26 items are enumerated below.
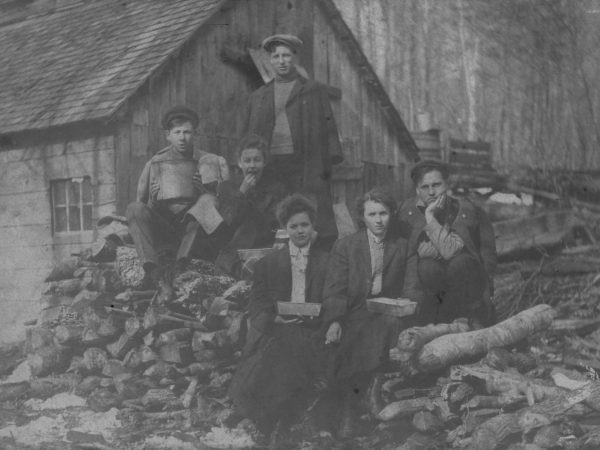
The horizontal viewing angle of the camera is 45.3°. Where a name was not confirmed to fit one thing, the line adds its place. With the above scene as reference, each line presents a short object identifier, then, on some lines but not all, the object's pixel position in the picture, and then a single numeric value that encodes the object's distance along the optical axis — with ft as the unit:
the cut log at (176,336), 17.10
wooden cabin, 20.31
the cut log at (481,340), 14.96
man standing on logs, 17.74
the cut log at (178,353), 16.92
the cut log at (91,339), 18.33
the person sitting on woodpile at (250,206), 17.17
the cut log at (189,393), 16.53
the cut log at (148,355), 17.25
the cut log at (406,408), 14.80
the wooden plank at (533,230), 16.06
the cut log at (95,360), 18.10
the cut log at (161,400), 16.75
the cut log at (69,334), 18.71
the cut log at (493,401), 14.47
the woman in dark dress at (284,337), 15.53
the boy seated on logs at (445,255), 15.40
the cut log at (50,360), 18.85
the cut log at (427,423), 14.60
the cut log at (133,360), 17.42
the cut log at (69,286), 19.27
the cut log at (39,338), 19.21
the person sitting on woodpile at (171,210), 17.62
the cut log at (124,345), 17.70
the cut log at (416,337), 15.05
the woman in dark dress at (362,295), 15.25
